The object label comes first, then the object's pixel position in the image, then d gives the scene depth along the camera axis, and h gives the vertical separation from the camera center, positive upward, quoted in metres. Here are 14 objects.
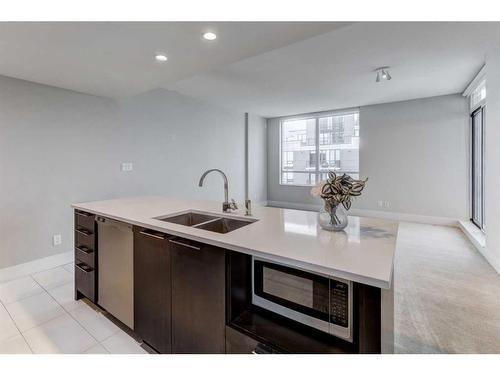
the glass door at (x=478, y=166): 4.14 +0.30
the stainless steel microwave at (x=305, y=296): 1.03 -0.50
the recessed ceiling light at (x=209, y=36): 1.86 +1.10
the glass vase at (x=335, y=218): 1.46 -0.20
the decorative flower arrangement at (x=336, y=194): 1.35 -0.05
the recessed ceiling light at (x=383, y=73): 3.48 +1.53
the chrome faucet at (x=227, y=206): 2.02 -0.17
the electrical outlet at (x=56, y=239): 3.18 -0.69
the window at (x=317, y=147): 6.16 +0.96
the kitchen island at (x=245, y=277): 1.00 -0.47
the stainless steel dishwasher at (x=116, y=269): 1.81 -0.64
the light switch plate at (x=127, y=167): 3.85 +0.26
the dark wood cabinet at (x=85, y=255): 2.12 -0.62
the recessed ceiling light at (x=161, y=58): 2.24 +1.12
